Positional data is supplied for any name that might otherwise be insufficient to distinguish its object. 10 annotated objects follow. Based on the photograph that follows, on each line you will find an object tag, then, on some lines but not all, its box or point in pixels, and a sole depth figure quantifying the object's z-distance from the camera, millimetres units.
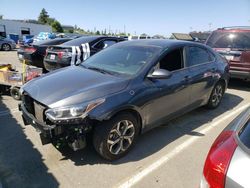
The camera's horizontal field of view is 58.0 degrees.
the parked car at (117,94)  2809
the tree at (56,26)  64488
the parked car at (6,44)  19844
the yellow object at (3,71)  5607
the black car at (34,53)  8001
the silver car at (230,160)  1363
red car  6956
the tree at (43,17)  72438
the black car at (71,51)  6465
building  38750
